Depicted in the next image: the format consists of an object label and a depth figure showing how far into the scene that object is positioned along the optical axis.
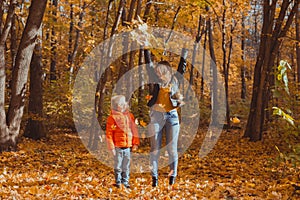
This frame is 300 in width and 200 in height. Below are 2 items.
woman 5.02
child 4.96
